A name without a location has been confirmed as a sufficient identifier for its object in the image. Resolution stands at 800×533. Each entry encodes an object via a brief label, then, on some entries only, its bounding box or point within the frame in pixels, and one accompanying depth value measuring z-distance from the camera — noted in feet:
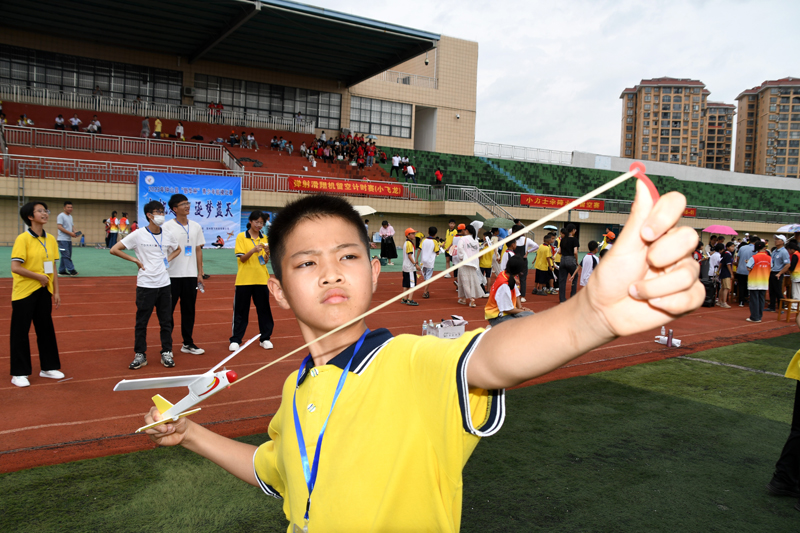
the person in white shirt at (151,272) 21.03
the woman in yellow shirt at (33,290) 18.37
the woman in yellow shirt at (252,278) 24.56
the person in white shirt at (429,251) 43.34
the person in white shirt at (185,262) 22.70
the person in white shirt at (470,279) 41.69
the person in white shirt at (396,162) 105.09
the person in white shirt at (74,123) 82.99
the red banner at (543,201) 102.12
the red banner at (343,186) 83.71
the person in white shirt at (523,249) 43.28
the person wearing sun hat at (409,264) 42.22
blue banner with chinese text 69.00
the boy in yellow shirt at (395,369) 2.76
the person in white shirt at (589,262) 41.57
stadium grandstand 76.89
